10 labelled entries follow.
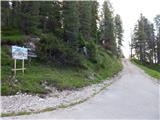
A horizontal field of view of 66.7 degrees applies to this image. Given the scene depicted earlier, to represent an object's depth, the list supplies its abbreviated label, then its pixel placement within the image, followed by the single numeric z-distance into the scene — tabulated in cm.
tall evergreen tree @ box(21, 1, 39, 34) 1120
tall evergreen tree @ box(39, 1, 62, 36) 1283
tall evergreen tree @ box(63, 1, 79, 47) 1177
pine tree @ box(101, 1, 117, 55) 2328
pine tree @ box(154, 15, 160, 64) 2935
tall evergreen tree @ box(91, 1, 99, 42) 1672
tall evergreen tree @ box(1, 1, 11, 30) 1231
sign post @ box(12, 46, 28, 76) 820
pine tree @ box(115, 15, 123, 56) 3140
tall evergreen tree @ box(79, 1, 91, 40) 1371
